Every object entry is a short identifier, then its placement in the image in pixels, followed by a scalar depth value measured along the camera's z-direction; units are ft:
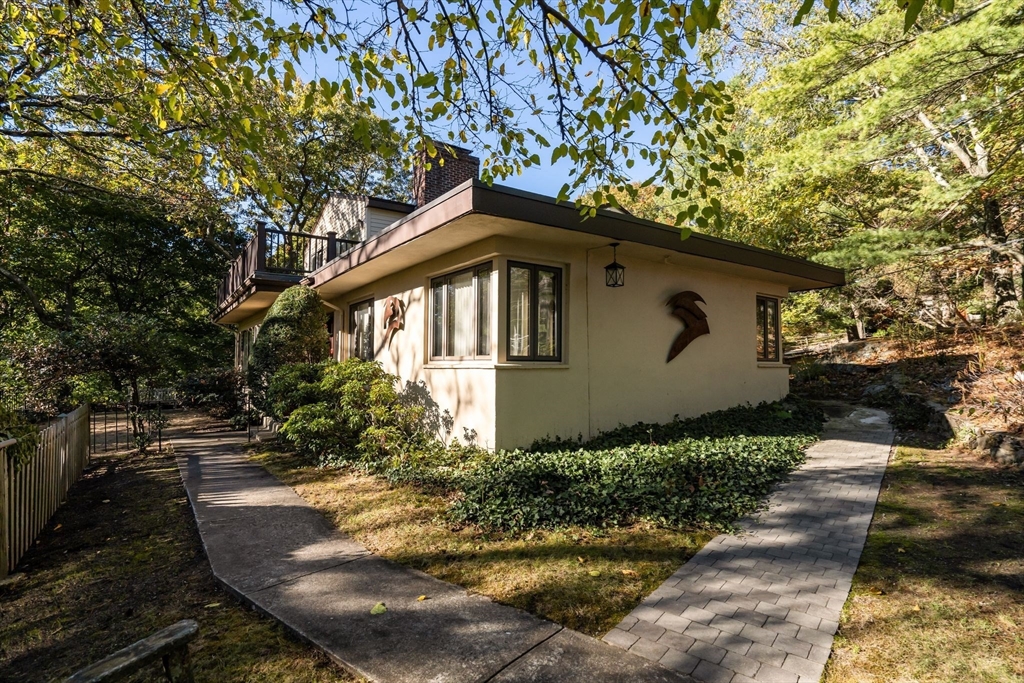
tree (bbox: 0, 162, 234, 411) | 27.35
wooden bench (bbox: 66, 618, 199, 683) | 6.06
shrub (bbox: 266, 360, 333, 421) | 27.07
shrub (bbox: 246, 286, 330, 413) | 31.96
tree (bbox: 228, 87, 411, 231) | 73.20
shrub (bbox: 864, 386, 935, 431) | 28.76
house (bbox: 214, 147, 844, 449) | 21.21
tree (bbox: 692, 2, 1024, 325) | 23.76
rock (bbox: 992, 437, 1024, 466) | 19.99
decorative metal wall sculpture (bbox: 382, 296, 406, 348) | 28.84
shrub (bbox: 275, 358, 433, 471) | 23.38
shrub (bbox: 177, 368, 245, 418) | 42.73
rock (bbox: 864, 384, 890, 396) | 36.76
